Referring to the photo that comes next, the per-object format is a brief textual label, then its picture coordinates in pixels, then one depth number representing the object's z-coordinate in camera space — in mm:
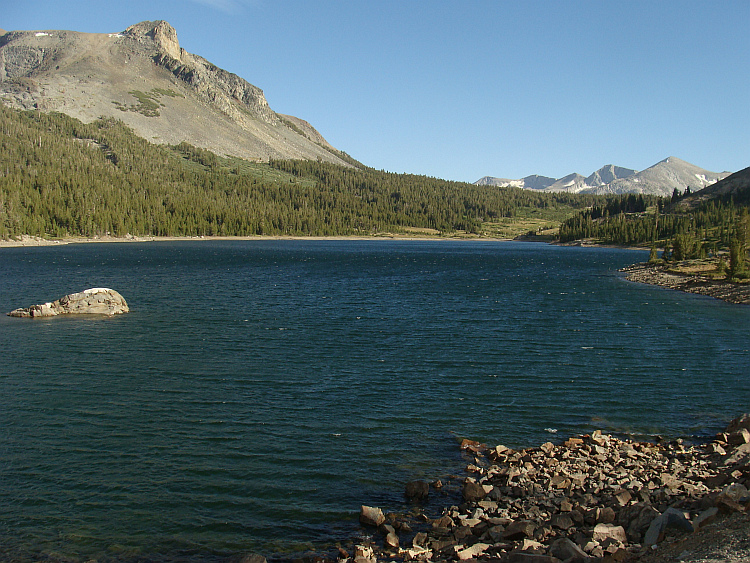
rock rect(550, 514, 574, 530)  17234
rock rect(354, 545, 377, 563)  15987
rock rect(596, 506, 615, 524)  17297
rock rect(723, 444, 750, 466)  22109
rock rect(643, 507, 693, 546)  15492
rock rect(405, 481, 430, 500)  20438
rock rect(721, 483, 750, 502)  16447
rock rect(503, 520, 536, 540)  16750
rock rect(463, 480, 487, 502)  19984
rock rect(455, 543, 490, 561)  15750
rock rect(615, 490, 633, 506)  18562
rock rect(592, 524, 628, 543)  15820
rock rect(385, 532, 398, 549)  17047
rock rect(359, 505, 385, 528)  18609
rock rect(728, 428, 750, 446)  24042
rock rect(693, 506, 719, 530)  15688
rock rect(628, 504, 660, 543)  16188
